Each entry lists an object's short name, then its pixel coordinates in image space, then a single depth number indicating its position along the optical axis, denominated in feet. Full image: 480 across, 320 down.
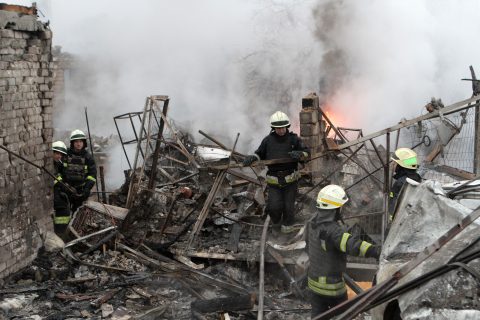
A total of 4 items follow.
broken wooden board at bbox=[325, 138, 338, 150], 36.04
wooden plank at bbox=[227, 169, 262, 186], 30.76
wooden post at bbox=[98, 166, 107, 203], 35.76
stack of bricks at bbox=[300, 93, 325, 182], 35.88
